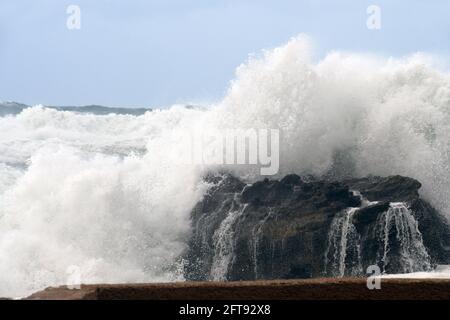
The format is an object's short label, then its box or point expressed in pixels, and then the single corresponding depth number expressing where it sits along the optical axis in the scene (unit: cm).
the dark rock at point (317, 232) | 2477
